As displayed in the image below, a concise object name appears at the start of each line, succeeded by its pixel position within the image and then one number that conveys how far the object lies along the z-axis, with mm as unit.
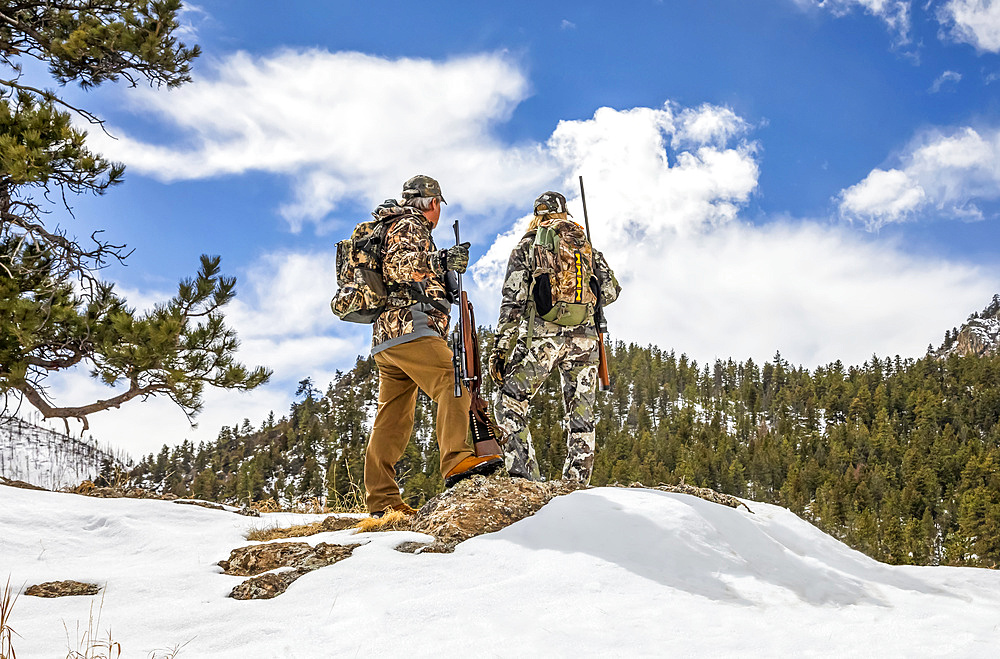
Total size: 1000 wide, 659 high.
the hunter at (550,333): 6449
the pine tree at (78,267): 9602
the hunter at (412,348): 4996
